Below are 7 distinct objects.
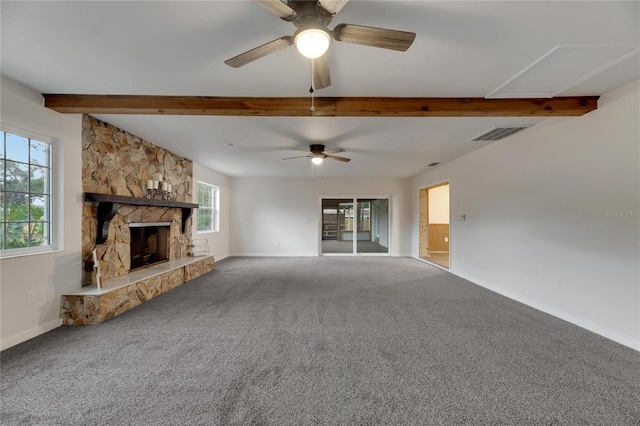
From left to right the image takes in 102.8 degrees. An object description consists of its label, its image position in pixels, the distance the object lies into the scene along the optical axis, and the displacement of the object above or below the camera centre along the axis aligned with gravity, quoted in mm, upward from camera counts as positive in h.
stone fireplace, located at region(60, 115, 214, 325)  3102 -177
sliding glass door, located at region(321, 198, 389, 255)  8195 -272
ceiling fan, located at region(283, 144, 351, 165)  4285 +1080
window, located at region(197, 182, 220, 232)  6453 +228
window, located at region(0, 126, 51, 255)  2490 +237
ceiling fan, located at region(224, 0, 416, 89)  1365 +1050
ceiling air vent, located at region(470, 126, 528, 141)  3609 +1218
